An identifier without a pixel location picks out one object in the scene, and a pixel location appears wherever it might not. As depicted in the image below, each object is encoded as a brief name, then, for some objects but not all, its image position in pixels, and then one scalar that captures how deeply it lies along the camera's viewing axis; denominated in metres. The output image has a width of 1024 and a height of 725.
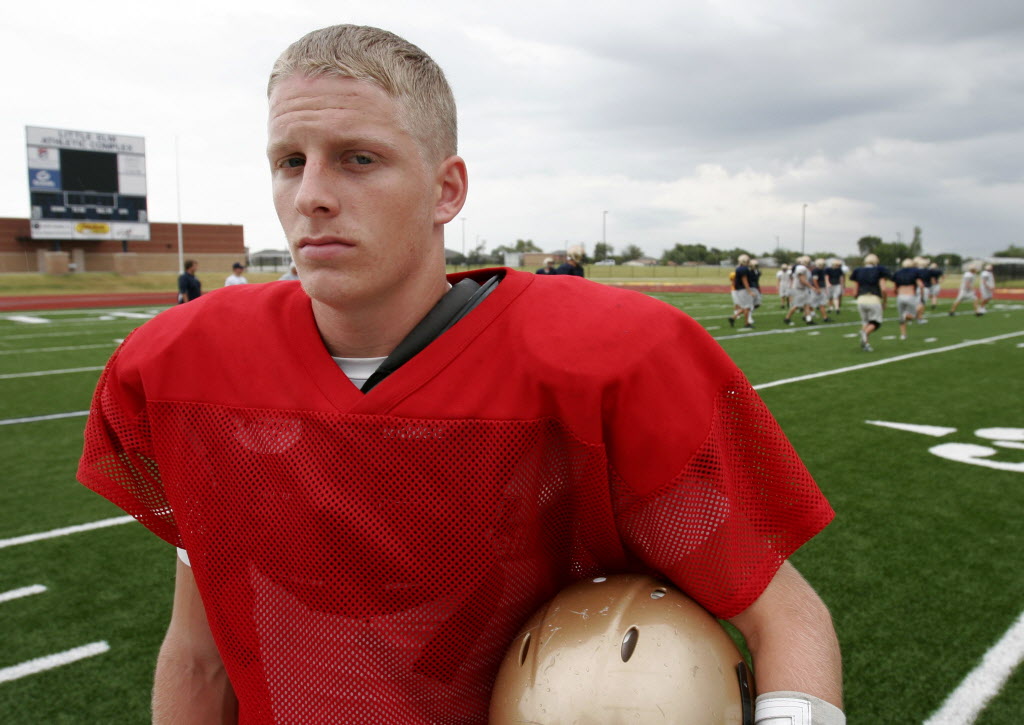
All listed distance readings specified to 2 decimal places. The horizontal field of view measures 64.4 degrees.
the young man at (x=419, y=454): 1.20
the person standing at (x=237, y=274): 13.78
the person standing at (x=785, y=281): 22.52
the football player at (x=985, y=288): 21.56
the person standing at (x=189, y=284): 13.26
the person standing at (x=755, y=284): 17.67
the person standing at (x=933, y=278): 22.02
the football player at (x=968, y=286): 21.38
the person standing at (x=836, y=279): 19.20
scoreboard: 37.53
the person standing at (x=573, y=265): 12.79
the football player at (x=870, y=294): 12.84
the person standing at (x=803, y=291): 17.78
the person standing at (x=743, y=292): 16.33
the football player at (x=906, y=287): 15.04
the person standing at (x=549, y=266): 15.22
